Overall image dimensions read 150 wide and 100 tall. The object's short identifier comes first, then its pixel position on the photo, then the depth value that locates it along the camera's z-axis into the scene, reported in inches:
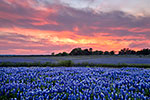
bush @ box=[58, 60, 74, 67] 630.8
